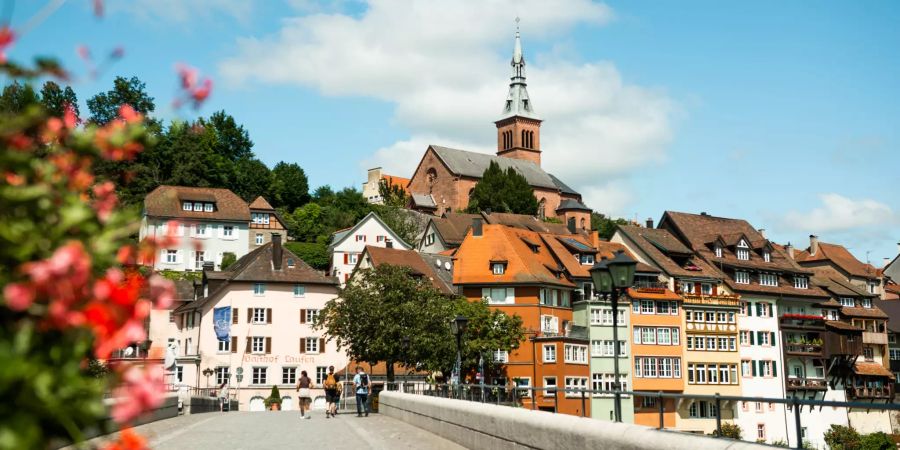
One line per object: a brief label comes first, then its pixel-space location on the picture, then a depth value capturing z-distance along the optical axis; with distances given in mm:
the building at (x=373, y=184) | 159750
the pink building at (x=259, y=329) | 70625
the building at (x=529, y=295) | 68812
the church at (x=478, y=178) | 137975
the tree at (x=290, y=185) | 116950
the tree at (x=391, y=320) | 49281
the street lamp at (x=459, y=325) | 30484
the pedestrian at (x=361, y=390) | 30412
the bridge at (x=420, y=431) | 10195
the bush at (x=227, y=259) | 89194
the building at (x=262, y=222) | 99000
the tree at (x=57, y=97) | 93281
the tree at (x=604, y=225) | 142125
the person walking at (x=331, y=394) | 30375
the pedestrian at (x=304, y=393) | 29312
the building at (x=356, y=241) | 92938
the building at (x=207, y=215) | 89125
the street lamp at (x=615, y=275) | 16375
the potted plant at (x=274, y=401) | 65375
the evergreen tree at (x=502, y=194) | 119000
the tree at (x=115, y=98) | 108312
